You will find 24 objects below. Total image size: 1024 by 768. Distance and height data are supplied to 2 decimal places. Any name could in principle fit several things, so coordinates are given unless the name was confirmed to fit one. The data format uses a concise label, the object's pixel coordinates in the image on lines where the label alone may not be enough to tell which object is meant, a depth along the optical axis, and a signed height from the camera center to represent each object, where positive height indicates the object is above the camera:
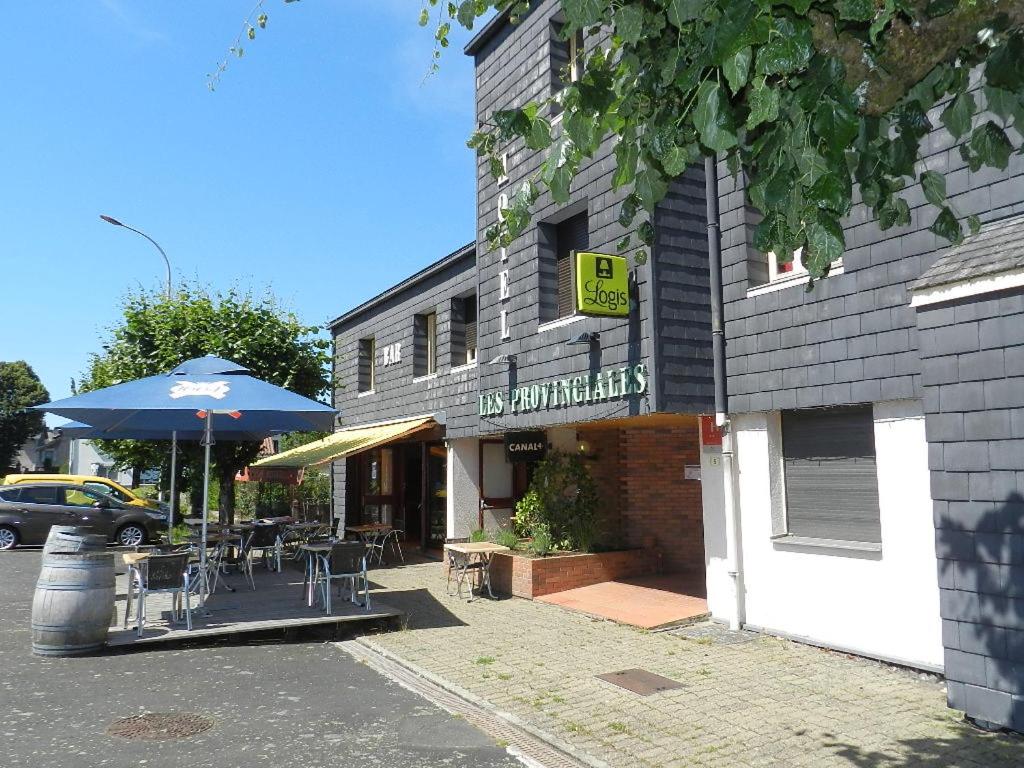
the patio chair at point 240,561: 11.66 -1.24
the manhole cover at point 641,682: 6.90 -1.76
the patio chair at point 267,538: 13.41 -0.87
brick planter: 11.41 -1.28
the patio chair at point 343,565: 9.51 -0.96
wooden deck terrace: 8.43 -1.50
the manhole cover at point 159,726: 5.65 -1.72
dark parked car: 20.45 -0.66
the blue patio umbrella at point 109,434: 11.54 +0.82
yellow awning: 15.16 +0.89
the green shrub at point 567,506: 12.02 -0.35
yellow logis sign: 9.34 +2.31
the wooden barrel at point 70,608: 7.82 -1.16
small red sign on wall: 9.52 +0.56
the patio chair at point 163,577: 8.21 -0.92
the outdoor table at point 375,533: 15.12 -0.97
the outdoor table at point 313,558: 9.82 -0.90
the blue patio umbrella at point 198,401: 9.03 +0.99
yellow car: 21.38 +0.09
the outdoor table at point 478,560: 11.71 -1.12
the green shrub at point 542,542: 11.84 -0.88
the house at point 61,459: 56.73 +2.45
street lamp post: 20.97 +6.71
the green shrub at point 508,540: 12.59 -0.88
